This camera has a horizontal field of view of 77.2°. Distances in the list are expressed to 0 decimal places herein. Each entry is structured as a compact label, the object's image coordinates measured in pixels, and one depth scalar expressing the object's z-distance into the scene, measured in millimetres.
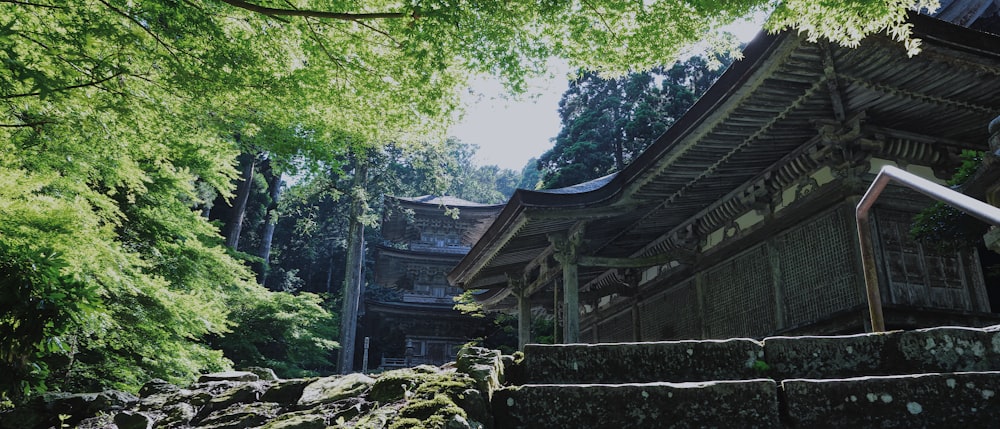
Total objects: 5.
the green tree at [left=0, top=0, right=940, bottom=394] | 4711
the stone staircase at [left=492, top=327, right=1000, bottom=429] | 3326
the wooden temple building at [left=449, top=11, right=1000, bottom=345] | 6555
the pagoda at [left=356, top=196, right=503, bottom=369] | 31609
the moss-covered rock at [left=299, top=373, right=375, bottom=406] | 4234
